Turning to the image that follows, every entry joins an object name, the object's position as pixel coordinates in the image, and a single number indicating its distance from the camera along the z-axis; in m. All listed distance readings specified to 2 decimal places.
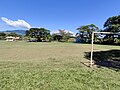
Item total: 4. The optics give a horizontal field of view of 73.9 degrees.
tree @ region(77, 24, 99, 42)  35.89
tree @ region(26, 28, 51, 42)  41.48
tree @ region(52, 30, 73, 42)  45.27
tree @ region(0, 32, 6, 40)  54.71
